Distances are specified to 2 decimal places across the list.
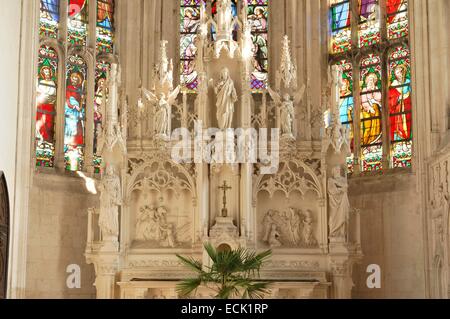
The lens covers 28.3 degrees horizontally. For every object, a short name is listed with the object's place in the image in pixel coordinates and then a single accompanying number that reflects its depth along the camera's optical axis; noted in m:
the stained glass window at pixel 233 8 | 21.64
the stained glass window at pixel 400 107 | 19.62
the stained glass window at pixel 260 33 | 21.25
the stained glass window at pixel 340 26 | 21.11
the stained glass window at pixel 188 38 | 21.12
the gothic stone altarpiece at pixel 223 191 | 17.52
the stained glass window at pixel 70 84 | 19.83
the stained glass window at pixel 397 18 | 20.09
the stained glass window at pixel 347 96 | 20.66
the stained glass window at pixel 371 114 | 20.12
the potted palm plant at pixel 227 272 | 12.16
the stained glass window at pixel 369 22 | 20.62
